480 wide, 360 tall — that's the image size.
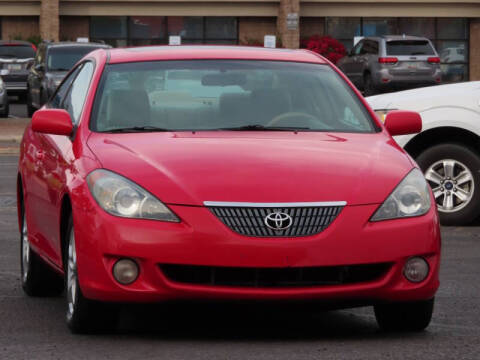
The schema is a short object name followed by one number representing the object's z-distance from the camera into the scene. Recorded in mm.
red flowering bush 54250
